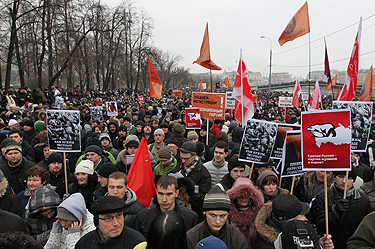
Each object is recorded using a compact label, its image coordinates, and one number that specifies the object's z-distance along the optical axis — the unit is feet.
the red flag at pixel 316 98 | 27.35
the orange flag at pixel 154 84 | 42.35
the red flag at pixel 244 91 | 22.56
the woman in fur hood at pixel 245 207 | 9.58
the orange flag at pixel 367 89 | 24.80
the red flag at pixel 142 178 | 12.55
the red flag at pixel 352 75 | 18.94
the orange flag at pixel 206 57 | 32.32
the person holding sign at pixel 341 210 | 10.16
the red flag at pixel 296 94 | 42.01
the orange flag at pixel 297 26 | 35.91
